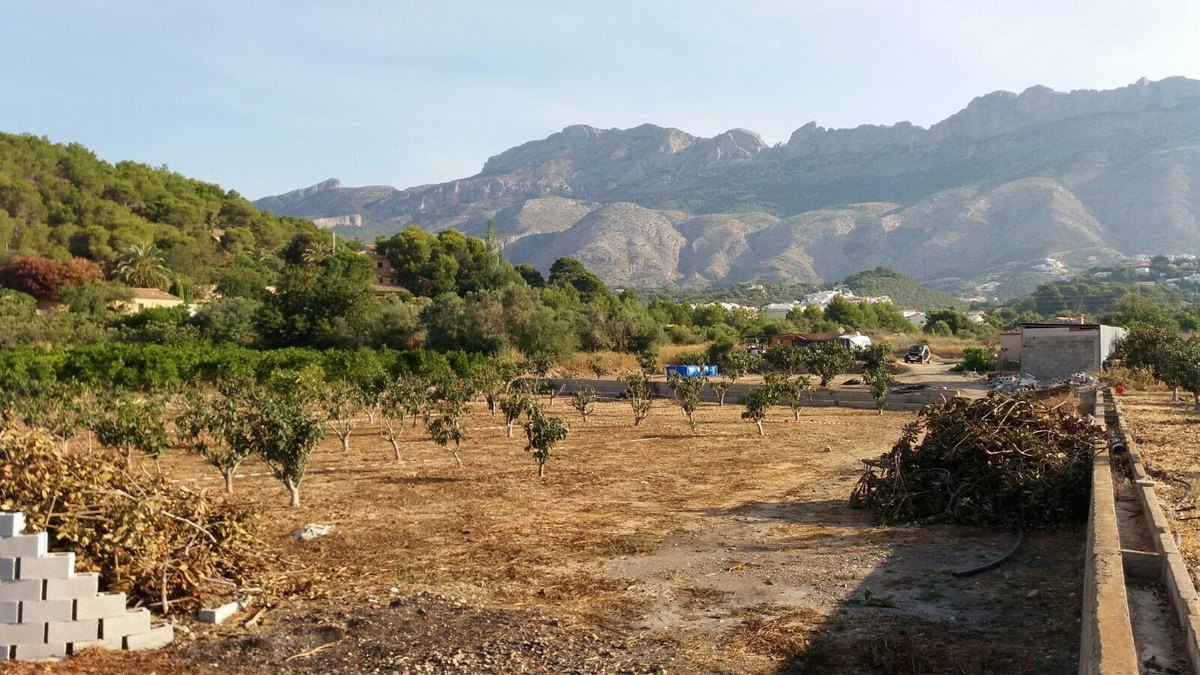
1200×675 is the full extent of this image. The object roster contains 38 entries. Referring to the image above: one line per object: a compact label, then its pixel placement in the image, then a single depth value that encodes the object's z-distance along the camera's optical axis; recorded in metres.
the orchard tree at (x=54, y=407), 17.70
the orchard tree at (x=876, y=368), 29.03
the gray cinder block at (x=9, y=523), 6.62
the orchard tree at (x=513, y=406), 21.50
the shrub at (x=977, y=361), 52.97
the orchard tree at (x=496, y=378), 26.75
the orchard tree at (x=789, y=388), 24.63
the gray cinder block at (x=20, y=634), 6.61
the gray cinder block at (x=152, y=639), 6.98
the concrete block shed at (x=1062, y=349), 40.31
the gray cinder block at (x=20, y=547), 6.62
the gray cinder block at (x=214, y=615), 7.69
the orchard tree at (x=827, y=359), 37.03
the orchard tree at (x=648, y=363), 42.50
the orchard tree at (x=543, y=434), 15.55
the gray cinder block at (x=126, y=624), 6.89
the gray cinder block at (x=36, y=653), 6.61
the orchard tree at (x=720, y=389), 32.69
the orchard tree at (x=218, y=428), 13.45
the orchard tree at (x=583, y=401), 26.91
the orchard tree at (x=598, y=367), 45.39
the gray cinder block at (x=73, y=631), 6.66
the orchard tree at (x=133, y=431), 15.01
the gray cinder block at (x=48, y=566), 6.62
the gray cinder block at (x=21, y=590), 6.62
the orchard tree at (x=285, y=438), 12.61
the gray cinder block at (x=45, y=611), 6.62
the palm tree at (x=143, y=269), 71.69
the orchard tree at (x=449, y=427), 16.86
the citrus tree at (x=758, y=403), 23.16
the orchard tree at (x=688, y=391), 24.91
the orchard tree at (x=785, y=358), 44.81
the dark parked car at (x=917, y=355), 61.22
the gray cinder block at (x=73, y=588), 6.68
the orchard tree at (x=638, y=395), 26.18
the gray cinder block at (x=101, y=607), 6.77
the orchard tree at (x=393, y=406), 19.97
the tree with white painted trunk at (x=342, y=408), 20.61
